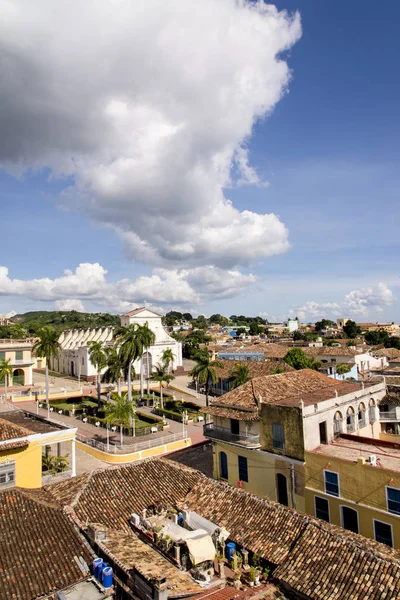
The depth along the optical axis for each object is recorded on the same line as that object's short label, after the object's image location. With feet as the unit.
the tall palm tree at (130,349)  137.39
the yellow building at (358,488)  52.44
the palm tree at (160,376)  155.45
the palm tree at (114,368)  140.05
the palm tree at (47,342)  138.10
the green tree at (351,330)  479.41
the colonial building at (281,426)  66.13
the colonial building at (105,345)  204.95
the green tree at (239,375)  142.10
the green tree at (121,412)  106.52
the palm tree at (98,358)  155.95
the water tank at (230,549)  44.49
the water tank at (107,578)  37.14
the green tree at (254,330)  557.74
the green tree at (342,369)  169.67
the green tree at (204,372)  144.97
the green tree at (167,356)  175.52
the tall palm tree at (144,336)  141.49
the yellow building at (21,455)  59.11
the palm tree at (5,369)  148.25
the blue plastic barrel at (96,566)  38.73
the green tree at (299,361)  174.50
